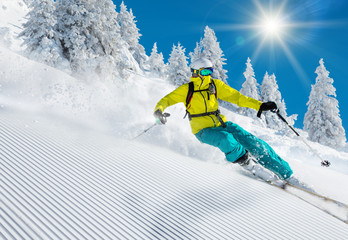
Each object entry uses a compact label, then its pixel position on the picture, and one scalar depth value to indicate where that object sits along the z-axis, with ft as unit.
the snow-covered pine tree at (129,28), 152.25
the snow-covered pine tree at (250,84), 120.65
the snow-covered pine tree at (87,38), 60.08
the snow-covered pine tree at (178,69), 107.24
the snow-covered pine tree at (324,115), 84.74
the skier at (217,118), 15.02
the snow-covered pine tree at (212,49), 107.55
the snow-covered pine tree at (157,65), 175.63
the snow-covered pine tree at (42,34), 56.18
